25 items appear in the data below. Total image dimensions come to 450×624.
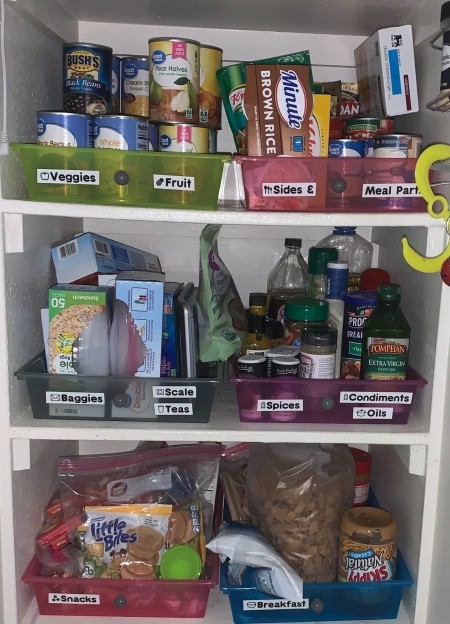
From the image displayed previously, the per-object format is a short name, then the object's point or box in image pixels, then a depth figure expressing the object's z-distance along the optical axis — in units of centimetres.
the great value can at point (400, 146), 98
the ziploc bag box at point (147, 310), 100
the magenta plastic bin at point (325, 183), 98
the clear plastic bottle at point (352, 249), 136
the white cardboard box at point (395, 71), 105
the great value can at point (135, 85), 111
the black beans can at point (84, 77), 102
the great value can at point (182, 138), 98
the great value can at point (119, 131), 95
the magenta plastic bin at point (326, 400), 102
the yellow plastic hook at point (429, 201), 94
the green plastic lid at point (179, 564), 107
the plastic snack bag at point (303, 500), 112
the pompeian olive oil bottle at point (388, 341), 103
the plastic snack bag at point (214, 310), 107
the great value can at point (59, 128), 94
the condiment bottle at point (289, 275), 132
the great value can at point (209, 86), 106
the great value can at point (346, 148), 100
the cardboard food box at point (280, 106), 98
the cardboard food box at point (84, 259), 109
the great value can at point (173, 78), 98
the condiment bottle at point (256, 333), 109
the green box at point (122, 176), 94
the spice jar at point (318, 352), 101
